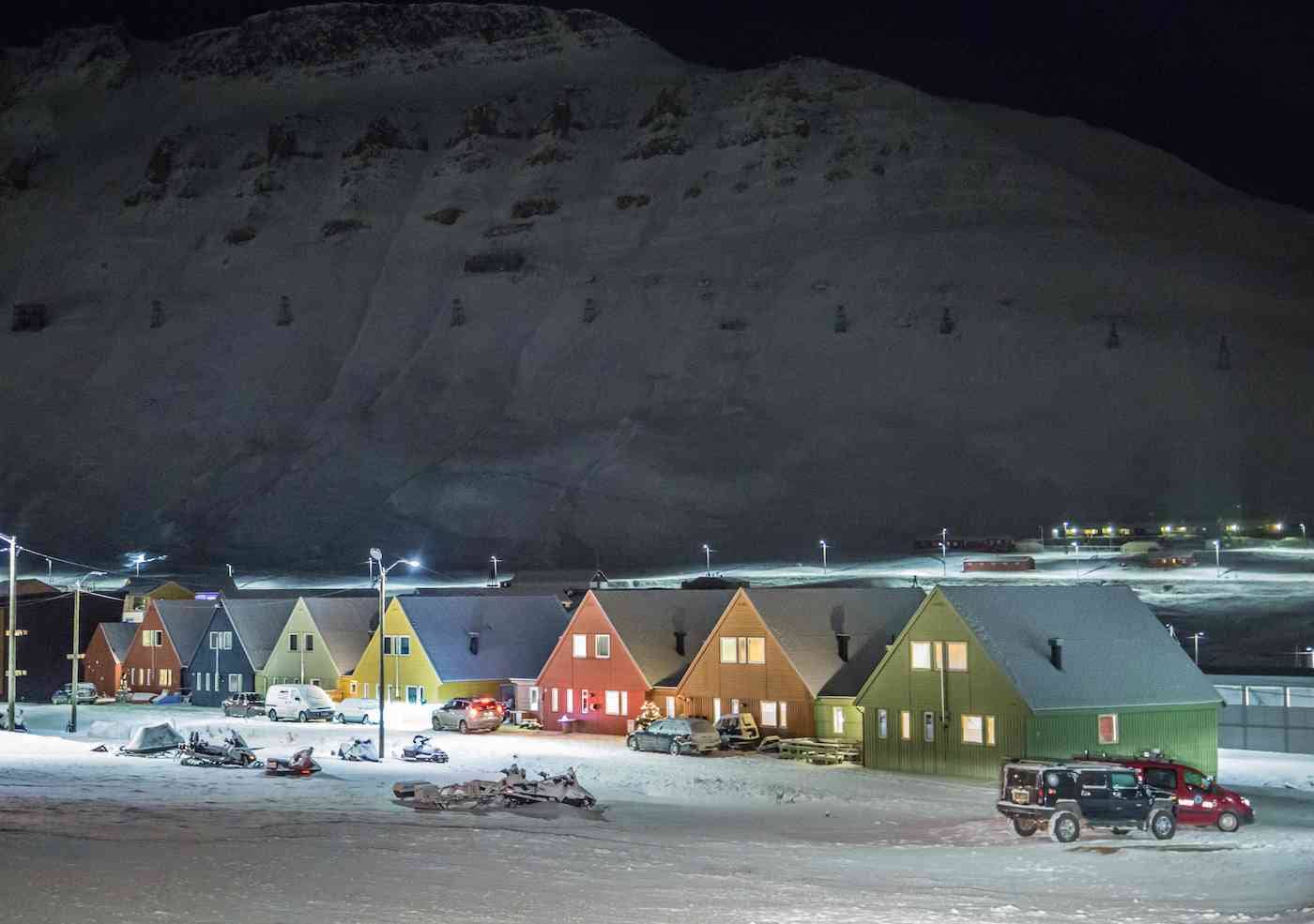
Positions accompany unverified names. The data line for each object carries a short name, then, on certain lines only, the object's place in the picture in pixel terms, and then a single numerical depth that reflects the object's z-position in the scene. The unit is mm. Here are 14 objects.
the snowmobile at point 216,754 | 49219
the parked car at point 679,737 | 54312
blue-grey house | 82250
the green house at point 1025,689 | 46969
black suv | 35062
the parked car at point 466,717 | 61906
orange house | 57438
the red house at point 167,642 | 87375
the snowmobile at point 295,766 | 46594
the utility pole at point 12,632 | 56594
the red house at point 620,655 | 63219
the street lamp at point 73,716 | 64000
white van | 68812
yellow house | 71375
